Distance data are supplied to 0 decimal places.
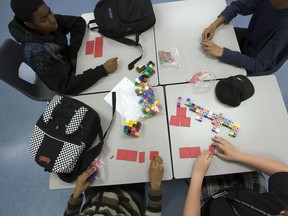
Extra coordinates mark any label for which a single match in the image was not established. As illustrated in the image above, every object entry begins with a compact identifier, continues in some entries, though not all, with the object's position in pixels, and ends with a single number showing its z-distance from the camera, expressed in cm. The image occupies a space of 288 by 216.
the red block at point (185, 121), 133
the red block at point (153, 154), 127
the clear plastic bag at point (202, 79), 143
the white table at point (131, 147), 125
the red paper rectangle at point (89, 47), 165
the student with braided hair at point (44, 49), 135
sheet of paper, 140
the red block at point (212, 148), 125
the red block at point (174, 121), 133
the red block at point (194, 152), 125
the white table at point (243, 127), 123
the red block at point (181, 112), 135
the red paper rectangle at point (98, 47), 163
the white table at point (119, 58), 151
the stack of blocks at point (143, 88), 142
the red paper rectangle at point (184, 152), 126
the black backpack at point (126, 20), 161
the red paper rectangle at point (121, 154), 129
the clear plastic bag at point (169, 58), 152
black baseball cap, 132
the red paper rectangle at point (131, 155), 128
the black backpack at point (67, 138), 121
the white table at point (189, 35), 148
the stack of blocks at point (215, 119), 129
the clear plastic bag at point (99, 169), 126
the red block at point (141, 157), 127
